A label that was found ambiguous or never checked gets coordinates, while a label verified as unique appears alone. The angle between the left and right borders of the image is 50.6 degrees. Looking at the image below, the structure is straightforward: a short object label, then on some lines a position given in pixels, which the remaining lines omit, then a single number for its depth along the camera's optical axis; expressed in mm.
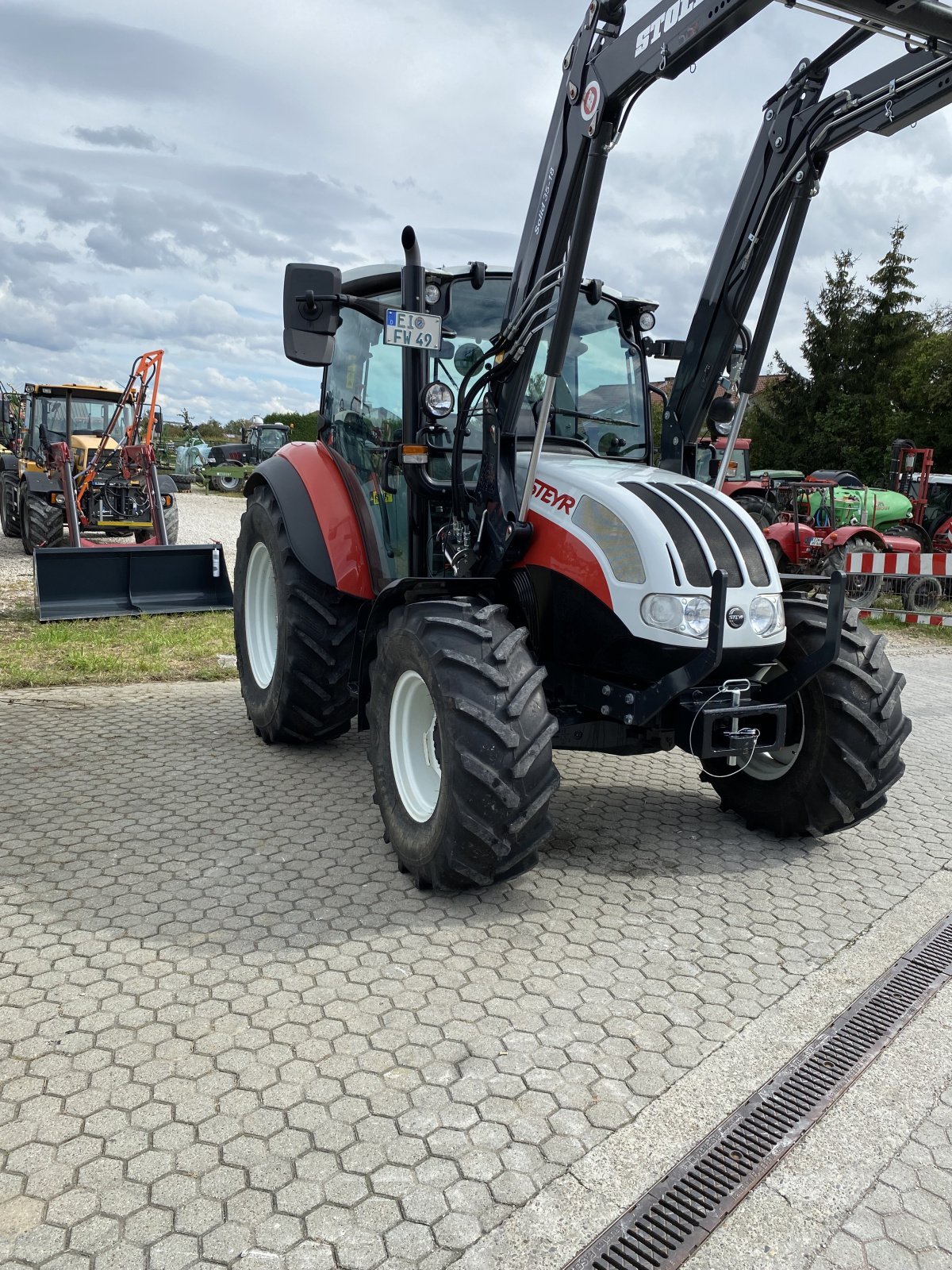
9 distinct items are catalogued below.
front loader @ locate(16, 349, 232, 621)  8969
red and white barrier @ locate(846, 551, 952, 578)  11375
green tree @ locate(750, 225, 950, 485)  28344
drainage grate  2158
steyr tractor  3502
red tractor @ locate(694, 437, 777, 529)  15953
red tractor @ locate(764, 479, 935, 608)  13016
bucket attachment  8852
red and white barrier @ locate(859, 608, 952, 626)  12438
